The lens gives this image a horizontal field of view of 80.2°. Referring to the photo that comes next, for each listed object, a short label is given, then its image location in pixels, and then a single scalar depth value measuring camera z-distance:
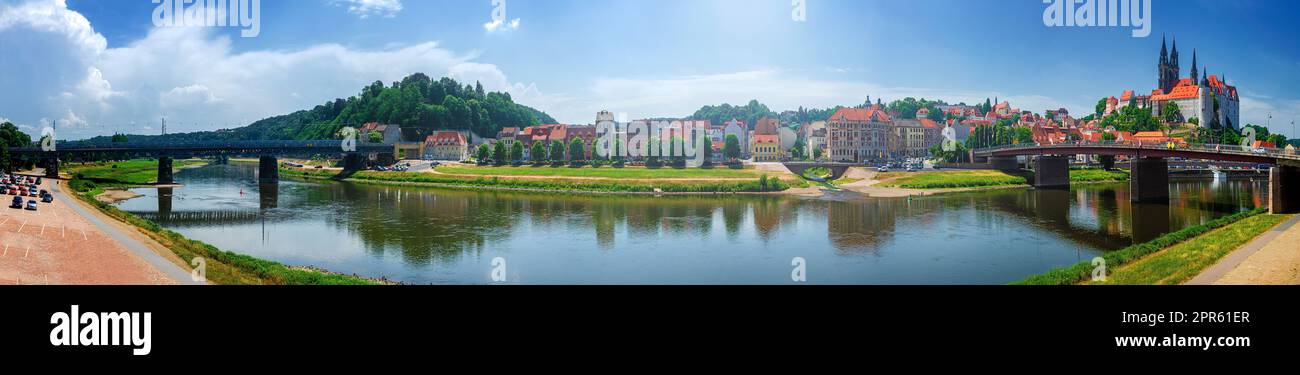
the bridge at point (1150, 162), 43.94
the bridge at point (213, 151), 81.75
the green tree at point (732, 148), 84.25
